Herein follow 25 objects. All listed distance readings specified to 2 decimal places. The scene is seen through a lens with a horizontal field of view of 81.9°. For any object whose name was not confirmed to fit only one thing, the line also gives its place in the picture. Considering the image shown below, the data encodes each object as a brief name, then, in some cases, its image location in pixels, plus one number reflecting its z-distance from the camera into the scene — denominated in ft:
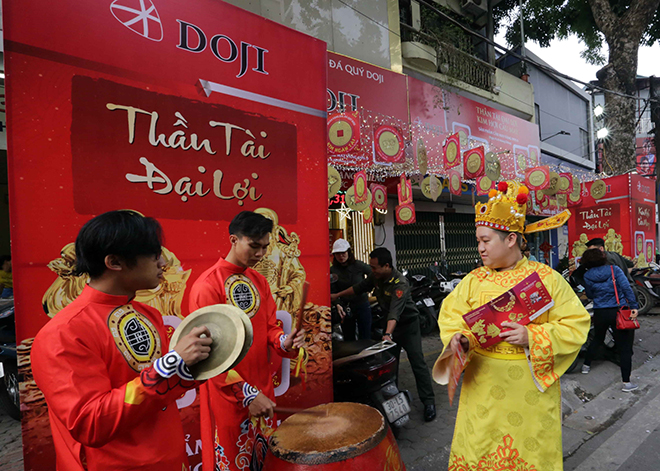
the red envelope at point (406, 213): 24.98
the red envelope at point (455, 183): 22.99
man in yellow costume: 6.70
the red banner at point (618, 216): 33.71
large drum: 5.58
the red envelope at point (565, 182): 27.99
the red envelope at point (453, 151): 21.52
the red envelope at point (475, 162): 22.58
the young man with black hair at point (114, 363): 3.80
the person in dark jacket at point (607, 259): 17.17
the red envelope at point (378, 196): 23.03
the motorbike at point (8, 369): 12.60
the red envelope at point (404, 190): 24.34
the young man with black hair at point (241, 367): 6.93
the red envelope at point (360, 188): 20.11
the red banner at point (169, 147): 6.48
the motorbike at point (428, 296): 23.20
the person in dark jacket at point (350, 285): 18.97
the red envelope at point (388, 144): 18.97
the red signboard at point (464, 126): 29.32
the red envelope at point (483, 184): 25.35
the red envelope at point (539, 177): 25.93
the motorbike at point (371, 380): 10.46
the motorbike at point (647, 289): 28.07
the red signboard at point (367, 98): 20.10
